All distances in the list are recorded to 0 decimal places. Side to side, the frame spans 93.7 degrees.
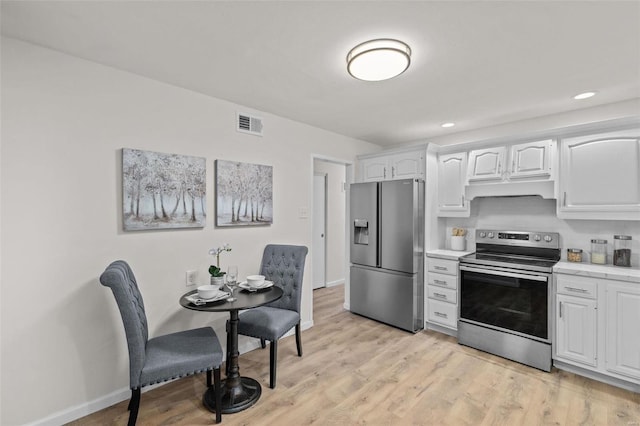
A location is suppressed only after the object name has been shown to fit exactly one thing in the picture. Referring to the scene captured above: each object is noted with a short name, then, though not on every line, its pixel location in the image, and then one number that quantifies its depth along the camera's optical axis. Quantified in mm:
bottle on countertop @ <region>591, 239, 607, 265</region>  2762
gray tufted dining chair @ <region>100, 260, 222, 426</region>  1754
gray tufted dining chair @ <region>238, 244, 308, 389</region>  2439
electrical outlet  2588
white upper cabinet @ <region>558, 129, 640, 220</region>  2527
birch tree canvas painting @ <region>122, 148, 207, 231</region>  2252
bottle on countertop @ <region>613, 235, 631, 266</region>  2641
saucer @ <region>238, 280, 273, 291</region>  2461
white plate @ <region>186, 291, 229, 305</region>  2135
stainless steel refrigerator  3539
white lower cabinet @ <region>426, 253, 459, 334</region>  3385
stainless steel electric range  2740
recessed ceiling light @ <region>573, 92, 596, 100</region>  2635
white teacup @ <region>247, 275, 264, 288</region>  2471
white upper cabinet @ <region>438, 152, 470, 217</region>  3557
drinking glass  2482
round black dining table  2107
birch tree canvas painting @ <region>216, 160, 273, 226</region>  2795
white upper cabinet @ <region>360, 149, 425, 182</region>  3709
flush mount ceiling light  1854
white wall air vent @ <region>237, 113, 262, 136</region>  2963
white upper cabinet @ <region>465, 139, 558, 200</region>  2963
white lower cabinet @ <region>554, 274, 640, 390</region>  2340
